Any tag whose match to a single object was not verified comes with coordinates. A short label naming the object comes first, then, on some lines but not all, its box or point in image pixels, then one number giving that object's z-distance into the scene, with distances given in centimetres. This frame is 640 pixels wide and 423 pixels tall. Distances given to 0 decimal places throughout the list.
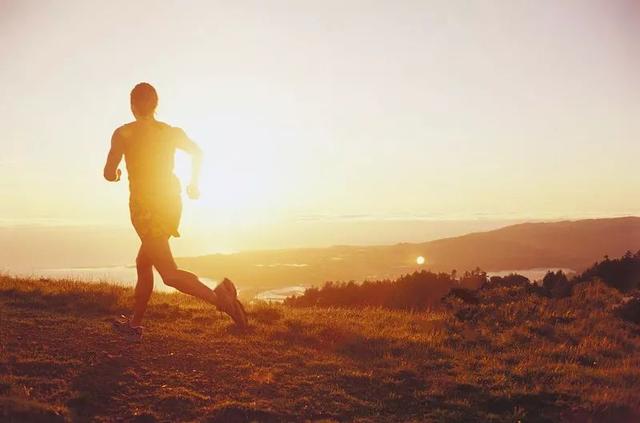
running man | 693
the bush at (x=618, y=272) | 1483
